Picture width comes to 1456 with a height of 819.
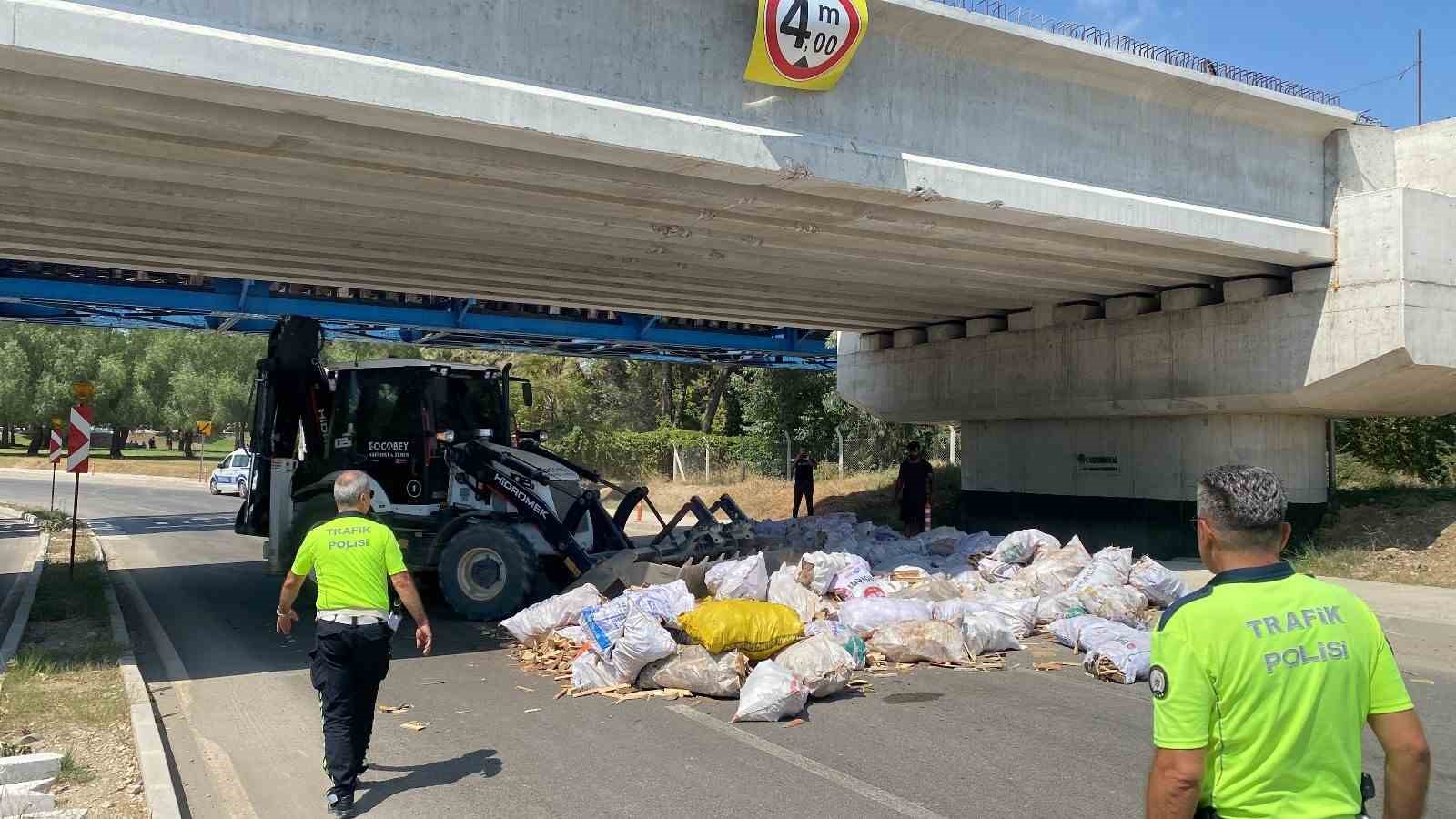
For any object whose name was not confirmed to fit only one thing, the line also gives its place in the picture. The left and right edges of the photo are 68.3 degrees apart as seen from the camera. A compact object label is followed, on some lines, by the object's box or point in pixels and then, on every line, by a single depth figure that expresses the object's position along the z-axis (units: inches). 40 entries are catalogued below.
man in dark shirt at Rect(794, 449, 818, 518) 912.9
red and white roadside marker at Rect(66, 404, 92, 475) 594.2
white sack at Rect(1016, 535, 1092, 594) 474.0
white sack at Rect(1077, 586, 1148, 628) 421.4
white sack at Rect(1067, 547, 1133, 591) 455.5
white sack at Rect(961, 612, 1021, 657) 374.6
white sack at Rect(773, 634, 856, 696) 310.6
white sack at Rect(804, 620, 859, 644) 347.6
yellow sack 326.3
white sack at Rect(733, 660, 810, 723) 288.4
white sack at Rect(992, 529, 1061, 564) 530.0
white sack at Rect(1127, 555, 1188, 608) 462.3
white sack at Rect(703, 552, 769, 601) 410.6
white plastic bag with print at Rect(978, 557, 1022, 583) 512.7
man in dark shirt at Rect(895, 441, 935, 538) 728.3
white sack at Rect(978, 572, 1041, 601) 467.5
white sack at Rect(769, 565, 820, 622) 395.9
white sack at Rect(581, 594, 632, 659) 327.3
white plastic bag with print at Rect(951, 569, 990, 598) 470.0
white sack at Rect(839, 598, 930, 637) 383.6
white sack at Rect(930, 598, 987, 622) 397.1
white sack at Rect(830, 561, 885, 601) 446.6
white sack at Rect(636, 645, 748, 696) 315.0
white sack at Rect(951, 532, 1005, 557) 569.3
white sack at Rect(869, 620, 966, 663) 361.1
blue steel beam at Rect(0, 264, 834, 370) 783.7
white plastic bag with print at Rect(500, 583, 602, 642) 386.0
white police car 1499.8
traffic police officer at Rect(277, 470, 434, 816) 221.1
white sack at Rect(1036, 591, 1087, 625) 422.0
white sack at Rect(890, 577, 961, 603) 428.1
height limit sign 388.5
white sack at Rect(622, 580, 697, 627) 354.6
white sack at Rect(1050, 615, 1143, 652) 373.1
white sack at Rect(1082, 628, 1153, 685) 337.4
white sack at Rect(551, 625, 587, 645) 367.9
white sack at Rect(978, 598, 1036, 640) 407.8
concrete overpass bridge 335.6
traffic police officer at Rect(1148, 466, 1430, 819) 97.7
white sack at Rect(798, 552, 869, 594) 455.7
